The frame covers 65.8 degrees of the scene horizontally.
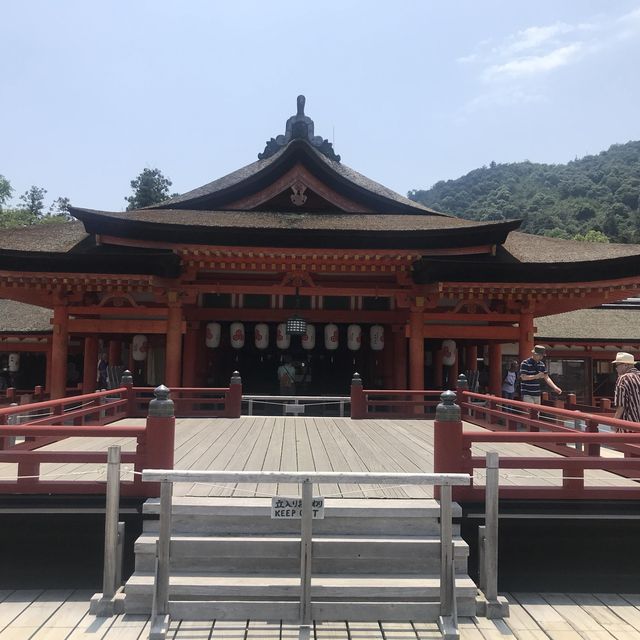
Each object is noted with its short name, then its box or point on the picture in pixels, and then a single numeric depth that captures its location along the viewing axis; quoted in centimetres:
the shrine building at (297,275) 1274
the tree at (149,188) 6825
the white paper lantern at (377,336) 1488
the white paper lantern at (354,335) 1468
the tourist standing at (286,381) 1623
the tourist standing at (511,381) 1380
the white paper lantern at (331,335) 1455
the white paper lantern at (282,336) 1422
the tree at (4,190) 6581
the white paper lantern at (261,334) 1459
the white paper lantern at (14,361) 2069
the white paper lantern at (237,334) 1445
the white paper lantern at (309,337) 1437
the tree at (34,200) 7294
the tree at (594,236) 7246
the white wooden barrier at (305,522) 422
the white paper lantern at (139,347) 1480
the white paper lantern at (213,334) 1451
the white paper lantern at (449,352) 1533
